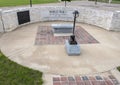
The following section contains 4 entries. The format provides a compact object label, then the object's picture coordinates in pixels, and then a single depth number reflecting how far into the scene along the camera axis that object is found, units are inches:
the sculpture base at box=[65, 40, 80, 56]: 167.5
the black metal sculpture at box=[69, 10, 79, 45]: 171.5
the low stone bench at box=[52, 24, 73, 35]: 233.5
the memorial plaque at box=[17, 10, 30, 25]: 264.6
